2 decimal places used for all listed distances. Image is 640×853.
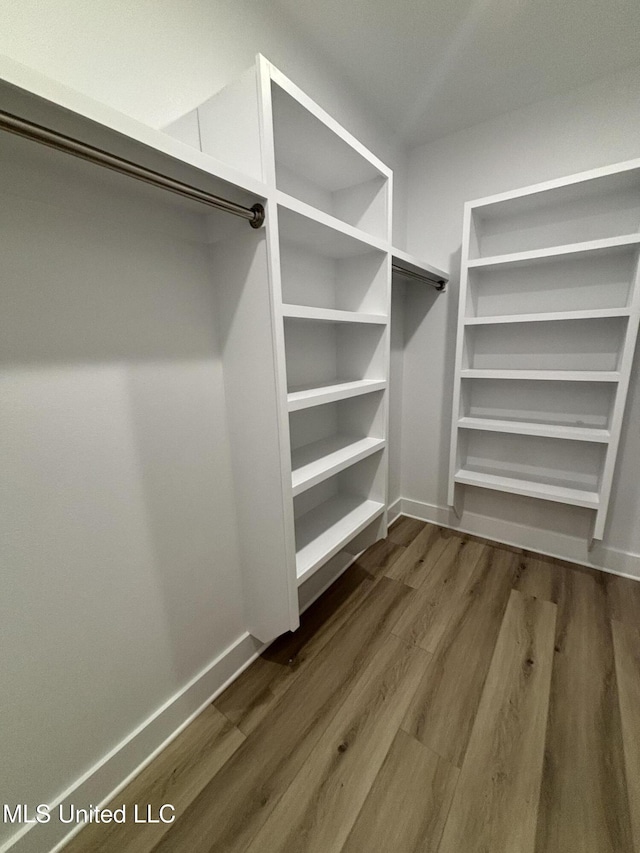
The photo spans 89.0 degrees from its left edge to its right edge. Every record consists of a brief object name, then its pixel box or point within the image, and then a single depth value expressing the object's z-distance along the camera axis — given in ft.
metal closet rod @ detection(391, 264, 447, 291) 5.67
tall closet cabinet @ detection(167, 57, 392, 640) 3.24
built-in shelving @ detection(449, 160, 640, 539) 5.49
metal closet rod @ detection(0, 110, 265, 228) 1.81
